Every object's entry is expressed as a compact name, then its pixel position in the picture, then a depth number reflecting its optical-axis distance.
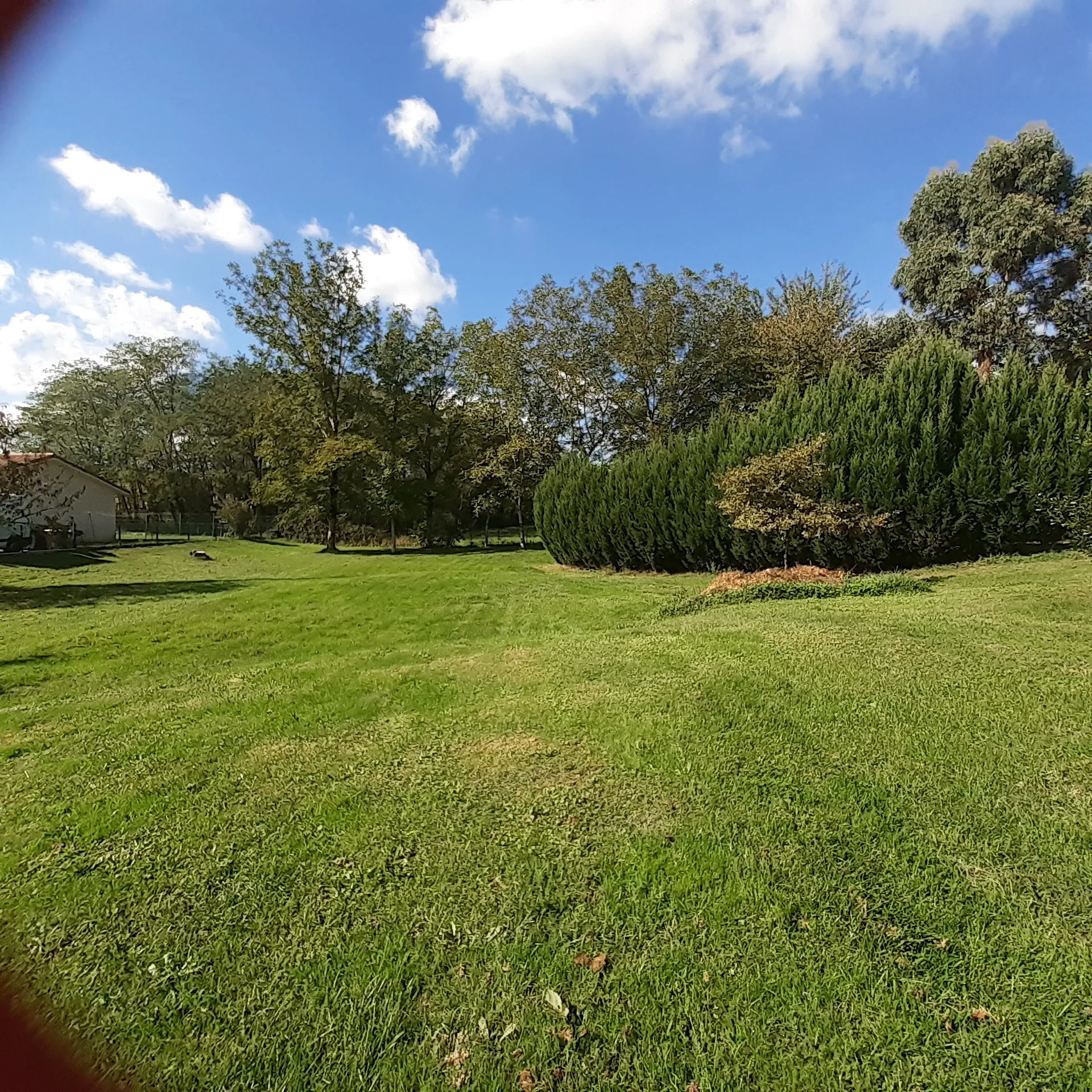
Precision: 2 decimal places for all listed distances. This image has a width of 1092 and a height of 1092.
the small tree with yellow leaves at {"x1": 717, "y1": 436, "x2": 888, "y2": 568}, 10.51
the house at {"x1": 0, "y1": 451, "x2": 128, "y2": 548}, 14.74
